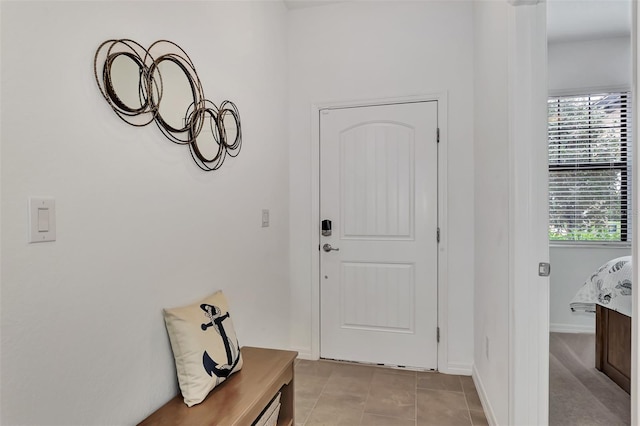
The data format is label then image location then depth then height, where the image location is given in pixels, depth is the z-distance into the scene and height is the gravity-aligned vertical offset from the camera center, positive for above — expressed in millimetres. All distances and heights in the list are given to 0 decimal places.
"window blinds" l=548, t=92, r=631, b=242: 3498 +462
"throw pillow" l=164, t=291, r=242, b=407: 1461 -560
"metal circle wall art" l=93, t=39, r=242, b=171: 1275 +476
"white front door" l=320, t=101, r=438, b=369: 2768 -153
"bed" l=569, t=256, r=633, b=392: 2381 -677
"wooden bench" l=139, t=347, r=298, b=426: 1346 -734
